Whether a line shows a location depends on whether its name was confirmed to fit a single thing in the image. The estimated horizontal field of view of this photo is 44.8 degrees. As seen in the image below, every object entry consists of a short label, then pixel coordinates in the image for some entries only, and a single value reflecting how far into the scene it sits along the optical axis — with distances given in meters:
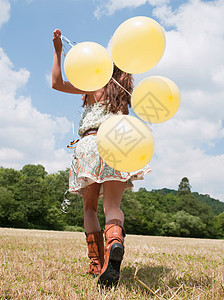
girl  1.78
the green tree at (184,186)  58.56
